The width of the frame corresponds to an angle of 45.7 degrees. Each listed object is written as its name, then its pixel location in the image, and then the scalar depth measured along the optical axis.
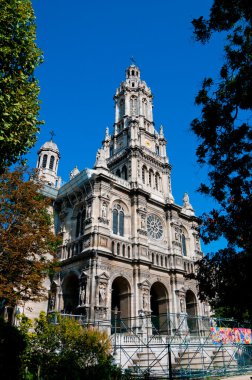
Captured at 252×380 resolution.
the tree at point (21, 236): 17.59
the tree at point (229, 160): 10.12
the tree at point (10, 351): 8.98
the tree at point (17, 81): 11.44
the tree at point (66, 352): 11.47
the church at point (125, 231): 28.34
